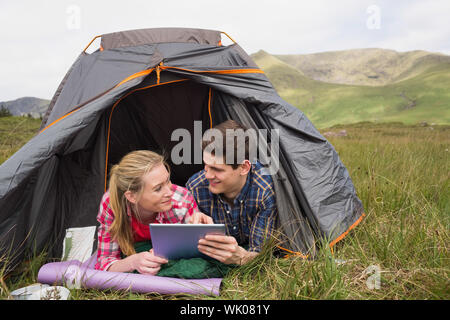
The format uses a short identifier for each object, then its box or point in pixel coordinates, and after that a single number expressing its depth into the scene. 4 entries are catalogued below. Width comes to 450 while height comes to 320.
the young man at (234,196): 2.05
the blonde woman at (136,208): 2.00
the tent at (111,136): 2.22
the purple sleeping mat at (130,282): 1.83
